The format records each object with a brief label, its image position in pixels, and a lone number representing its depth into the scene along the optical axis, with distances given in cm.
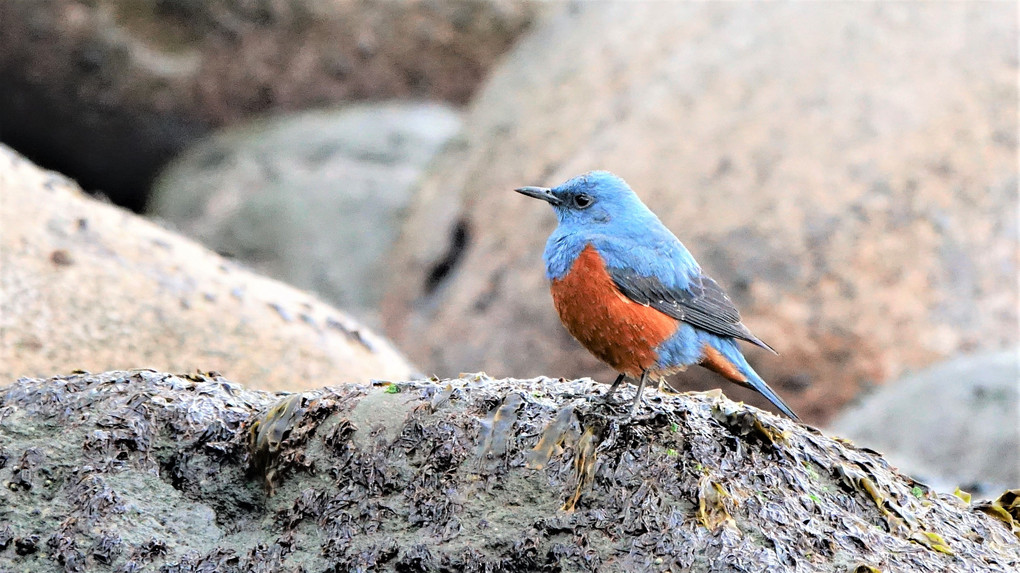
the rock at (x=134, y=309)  1077
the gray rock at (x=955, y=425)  1300
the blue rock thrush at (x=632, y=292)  829
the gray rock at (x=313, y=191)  2147
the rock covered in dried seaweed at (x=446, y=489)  658
